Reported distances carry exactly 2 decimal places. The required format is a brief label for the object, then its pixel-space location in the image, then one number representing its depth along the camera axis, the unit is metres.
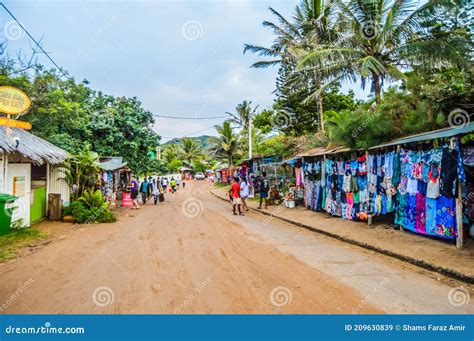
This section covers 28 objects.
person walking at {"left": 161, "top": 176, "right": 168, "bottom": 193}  32.17
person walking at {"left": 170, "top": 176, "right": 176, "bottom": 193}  34.42
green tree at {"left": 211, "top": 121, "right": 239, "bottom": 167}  39.59
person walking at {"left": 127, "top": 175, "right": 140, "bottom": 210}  19.20
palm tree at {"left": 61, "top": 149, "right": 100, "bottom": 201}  14.25
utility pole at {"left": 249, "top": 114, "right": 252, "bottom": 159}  26.47
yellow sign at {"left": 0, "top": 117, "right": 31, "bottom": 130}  10.55
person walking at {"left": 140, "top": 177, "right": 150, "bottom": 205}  21.58
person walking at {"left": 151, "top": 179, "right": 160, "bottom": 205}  21.92
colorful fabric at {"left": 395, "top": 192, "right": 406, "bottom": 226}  8.95
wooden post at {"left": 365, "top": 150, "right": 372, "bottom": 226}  10.52
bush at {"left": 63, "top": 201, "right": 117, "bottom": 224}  13.06
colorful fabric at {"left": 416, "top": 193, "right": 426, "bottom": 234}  8.12
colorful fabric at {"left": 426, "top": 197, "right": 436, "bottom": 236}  7.75
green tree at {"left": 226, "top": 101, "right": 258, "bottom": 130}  39.38
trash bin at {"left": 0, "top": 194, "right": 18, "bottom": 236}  9.24
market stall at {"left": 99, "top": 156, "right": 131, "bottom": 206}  19.94
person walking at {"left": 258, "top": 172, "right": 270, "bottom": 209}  16.75
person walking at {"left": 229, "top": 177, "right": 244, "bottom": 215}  14.59
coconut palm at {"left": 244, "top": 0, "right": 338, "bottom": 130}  20.08
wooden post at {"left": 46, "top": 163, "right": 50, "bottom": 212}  13.70
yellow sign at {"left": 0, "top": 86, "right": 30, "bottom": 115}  10.30
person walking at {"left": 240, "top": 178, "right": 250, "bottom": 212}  15.45
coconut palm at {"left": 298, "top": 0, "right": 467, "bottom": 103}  13.15
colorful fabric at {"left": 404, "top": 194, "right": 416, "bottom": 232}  8.51
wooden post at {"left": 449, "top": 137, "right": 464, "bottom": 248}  7.01
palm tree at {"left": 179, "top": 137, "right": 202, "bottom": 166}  69.56
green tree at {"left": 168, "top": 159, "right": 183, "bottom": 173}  63.39
